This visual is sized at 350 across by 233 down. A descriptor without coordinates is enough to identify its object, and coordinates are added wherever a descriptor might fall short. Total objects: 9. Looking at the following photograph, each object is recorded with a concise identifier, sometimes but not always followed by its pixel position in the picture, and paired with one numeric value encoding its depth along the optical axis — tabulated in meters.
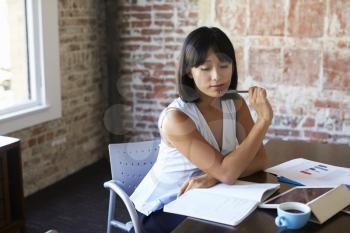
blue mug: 1.42
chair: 2.19
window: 3.55
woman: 1.83
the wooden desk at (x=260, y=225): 1.43
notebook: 1.50
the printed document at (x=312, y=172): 1.82
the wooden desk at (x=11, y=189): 2.70
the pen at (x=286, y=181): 1.81
